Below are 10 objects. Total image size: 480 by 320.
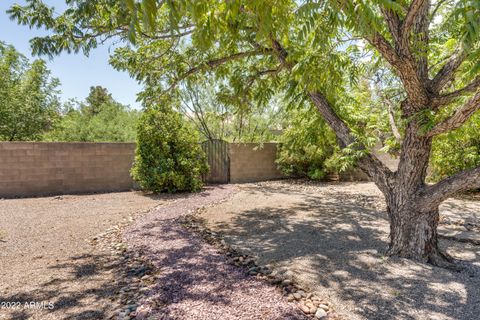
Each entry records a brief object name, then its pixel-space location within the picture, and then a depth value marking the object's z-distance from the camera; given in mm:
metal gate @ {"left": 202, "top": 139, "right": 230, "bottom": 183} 11414
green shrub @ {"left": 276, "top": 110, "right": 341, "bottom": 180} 11438
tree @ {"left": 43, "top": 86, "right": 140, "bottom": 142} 13219
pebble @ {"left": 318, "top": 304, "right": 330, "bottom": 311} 2568
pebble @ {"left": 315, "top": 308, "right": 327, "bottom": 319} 2445
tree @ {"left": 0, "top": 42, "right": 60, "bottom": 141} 10445
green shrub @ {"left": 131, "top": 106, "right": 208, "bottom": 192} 8664
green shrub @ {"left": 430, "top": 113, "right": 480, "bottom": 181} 8266
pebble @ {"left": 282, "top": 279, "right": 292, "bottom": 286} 2989
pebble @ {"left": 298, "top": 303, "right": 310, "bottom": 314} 2504
